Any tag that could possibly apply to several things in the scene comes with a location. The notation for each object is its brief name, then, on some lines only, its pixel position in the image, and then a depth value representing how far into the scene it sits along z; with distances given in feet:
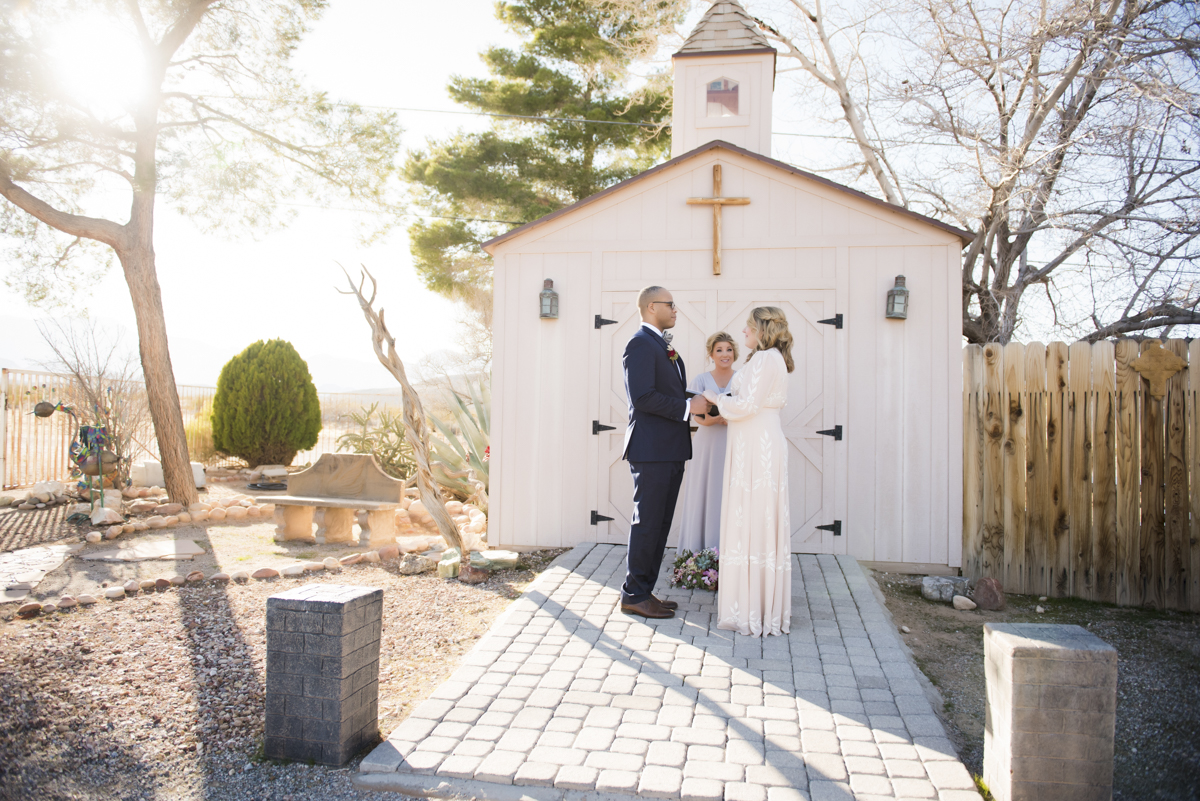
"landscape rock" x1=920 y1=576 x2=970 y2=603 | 18.38
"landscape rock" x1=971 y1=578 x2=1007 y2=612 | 17.99
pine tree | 52.06
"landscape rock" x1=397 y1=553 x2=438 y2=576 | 20.13
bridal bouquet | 16.73
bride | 13.47
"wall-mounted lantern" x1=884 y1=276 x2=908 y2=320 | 19.95
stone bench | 25.53
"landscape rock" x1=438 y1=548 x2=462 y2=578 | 19.56
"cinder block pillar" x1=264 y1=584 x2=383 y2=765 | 9.09
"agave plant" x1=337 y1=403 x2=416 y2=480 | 37.45
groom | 14.25
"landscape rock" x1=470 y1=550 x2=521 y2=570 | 19.74
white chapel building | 20.24
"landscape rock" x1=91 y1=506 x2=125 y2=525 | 26.76
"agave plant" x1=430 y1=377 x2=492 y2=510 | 29.48
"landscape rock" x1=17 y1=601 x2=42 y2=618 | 15.97
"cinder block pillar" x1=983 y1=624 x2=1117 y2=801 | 7.89
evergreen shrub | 42.65
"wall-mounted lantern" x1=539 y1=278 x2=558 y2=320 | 21.71
